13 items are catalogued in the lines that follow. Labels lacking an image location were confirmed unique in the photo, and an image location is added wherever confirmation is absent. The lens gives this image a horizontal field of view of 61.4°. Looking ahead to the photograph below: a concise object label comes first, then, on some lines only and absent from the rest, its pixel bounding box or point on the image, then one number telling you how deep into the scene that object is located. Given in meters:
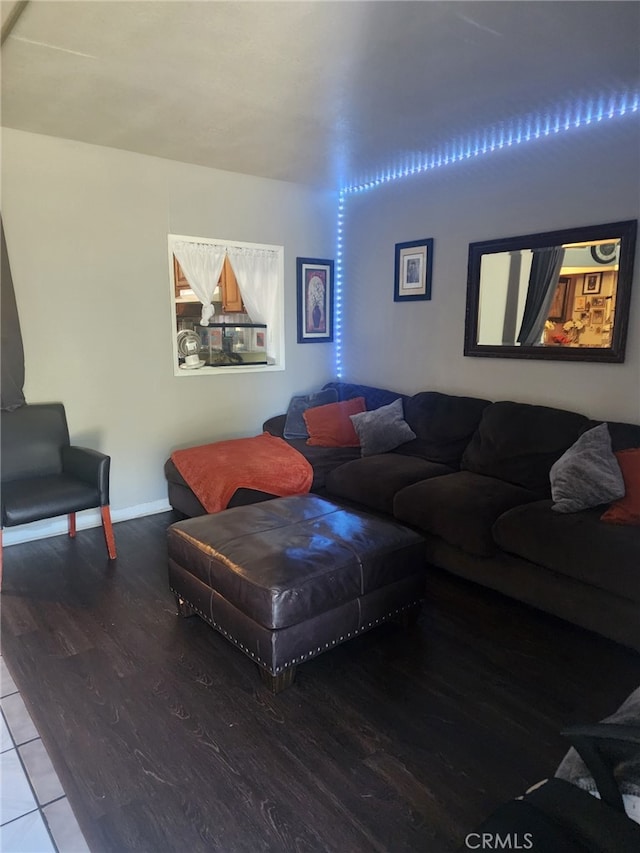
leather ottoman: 2.01
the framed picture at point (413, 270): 4.06
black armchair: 2.90
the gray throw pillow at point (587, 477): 2.54
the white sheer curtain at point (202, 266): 3.96
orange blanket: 3.33
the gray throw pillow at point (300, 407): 4.25
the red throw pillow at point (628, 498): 2.41
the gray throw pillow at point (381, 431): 3.86
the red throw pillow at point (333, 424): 4.06
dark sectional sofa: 2.29
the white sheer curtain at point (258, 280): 4.29
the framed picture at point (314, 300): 4.63
